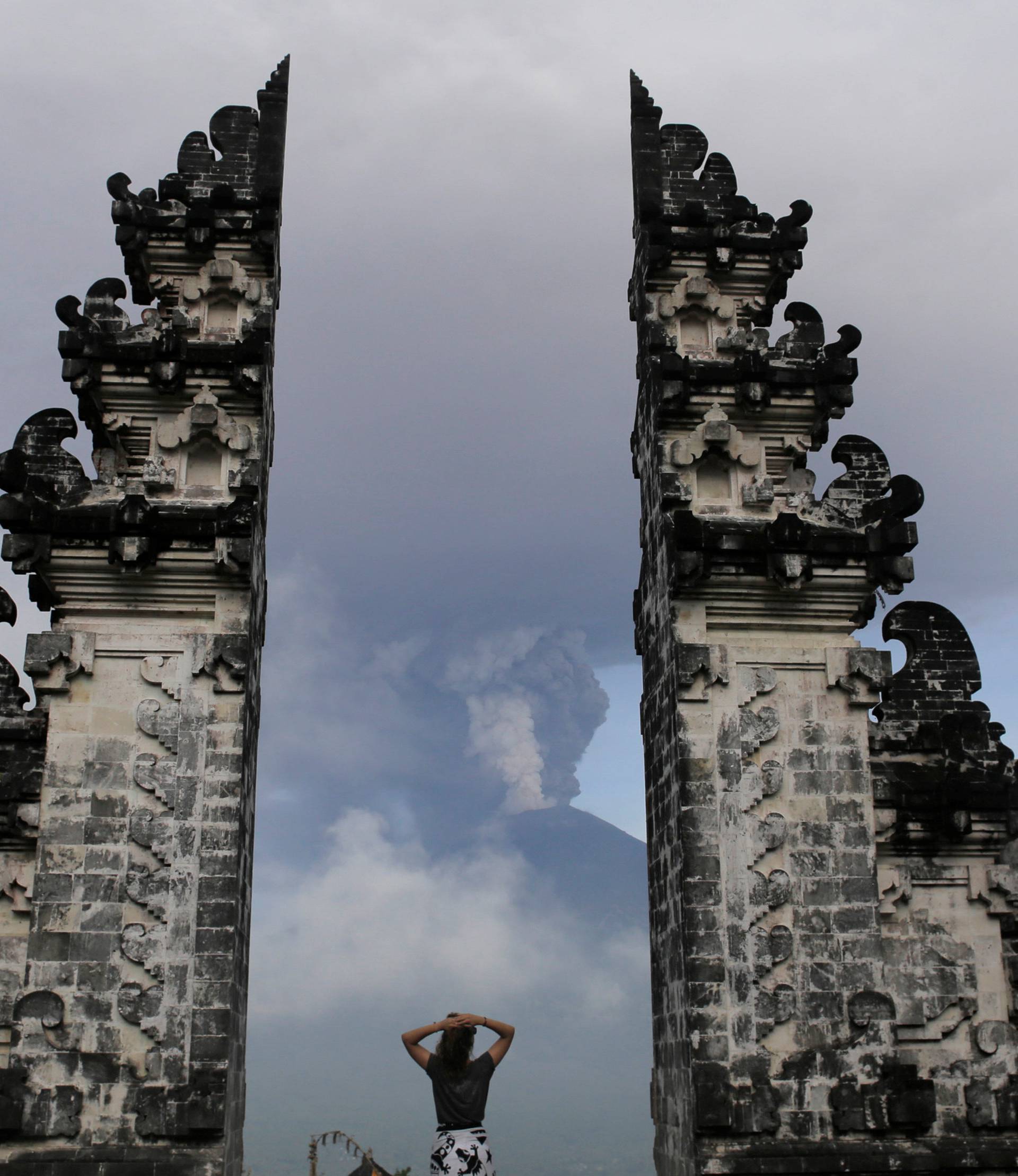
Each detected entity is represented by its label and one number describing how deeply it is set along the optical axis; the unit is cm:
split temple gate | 1146
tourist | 855
